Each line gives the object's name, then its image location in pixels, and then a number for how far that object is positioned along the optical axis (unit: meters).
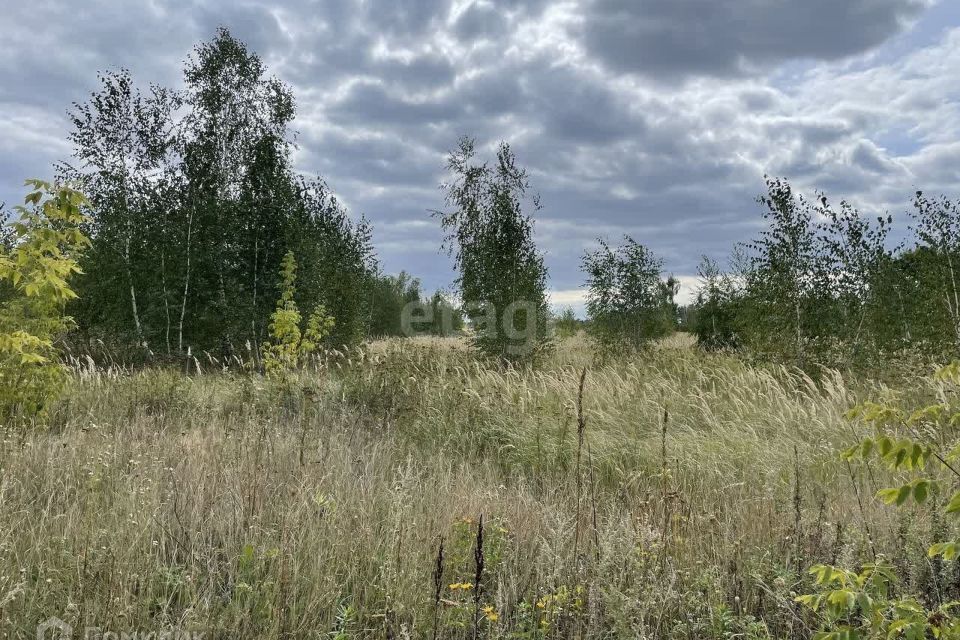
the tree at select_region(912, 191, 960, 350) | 13.00
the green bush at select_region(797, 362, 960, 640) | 1.67
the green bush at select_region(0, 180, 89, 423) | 4.30
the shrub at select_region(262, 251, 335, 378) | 10.97
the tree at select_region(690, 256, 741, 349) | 21.28
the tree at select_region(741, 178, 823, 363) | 10.78
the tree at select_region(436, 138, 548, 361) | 15.95
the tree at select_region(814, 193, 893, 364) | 10.73
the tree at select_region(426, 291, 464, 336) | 49.21
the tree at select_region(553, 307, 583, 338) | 35.12
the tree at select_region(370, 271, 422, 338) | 46.31
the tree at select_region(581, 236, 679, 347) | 20.53
